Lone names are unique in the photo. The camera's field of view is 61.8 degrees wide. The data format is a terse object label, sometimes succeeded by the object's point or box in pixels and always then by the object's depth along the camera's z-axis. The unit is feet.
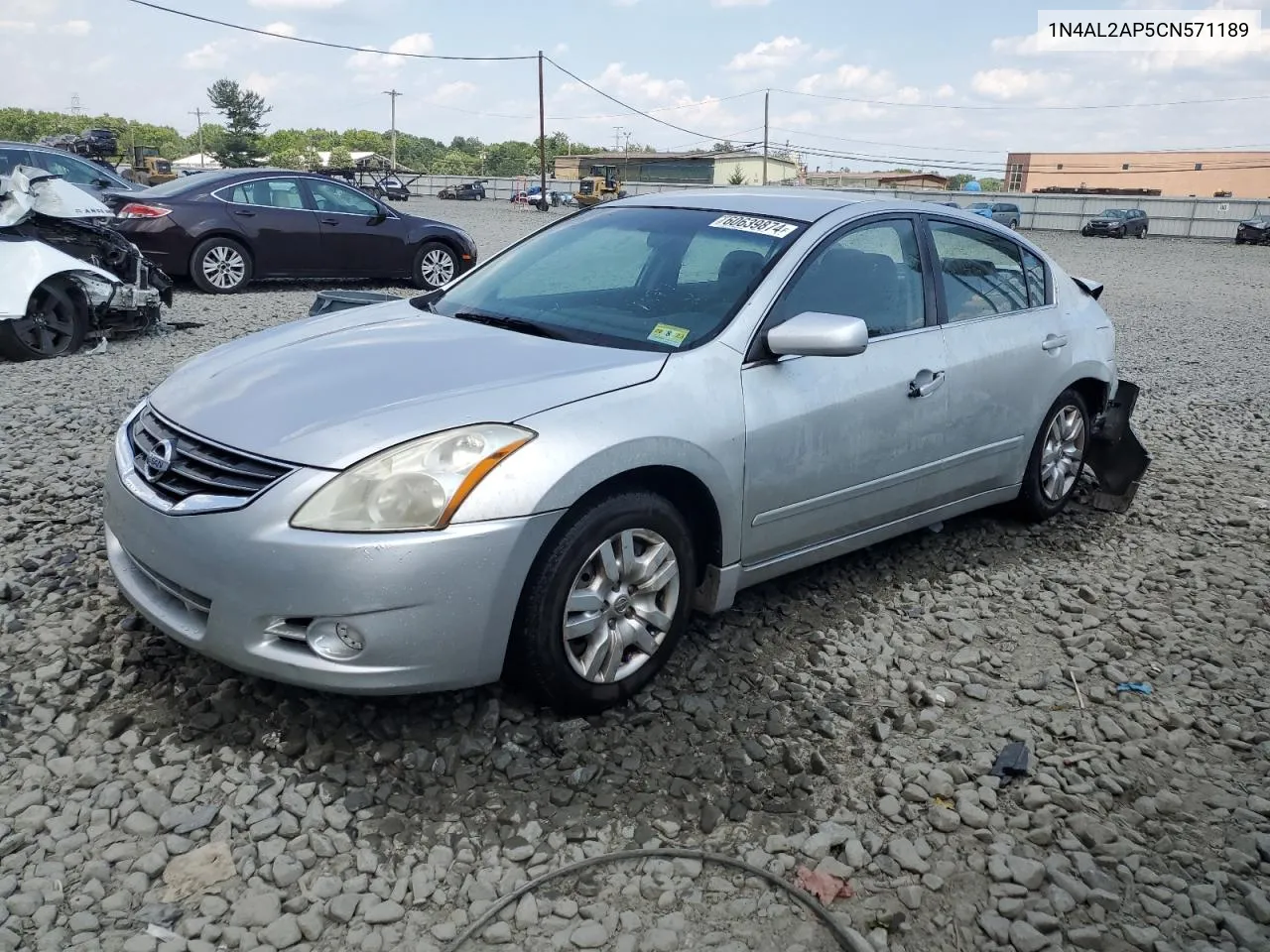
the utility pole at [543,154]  154.09
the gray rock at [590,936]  7.98
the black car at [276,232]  38.42
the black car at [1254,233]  122.42
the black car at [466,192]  203.68
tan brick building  265.13
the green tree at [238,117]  314.96
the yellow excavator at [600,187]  173.47
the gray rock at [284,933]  7.86
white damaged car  26.81
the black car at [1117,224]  134.62
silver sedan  9.29
